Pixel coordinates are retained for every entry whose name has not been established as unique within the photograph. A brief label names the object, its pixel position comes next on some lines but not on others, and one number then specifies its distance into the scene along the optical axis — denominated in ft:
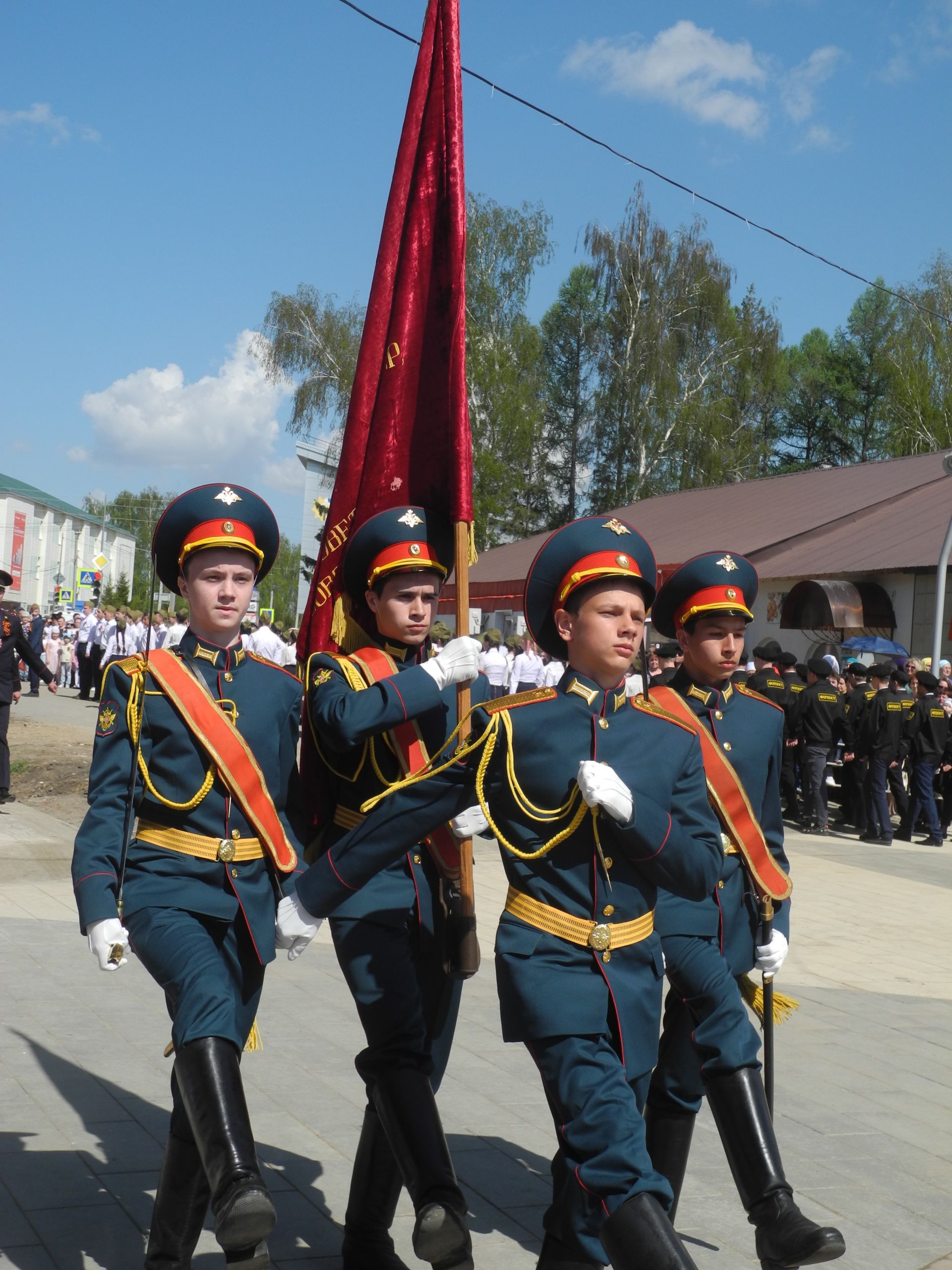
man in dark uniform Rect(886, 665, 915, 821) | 49.67
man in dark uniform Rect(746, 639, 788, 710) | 45.29
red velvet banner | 14.16
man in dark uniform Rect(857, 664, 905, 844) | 48.70
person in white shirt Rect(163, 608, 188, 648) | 76.95
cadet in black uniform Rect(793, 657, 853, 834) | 50.16
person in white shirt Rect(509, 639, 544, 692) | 75.82
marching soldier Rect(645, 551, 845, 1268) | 11.05
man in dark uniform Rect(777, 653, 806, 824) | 51.62
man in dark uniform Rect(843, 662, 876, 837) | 50.70
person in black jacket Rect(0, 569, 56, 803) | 41.27
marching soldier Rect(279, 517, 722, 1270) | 9.41
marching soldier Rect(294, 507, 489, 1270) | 11.16
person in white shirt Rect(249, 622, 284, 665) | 75.15
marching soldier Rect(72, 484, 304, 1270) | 10.59
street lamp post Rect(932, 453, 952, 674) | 53.83
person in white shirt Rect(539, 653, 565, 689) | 73.56
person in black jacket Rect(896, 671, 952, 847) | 49.06
